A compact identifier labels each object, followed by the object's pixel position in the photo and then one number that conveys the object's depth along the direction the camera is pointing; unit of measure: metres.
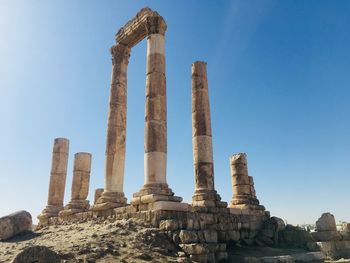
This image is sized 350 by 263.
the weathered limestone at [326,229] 14.66
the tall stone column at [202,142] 14.65
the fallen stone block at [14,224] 14.07
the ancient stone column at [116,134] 16.19
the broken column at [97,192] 23.89
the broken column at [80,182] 20.05
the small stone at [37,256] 7.62
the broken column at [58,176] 21.81
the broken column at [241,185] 17.72
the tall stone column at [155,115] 14.34
